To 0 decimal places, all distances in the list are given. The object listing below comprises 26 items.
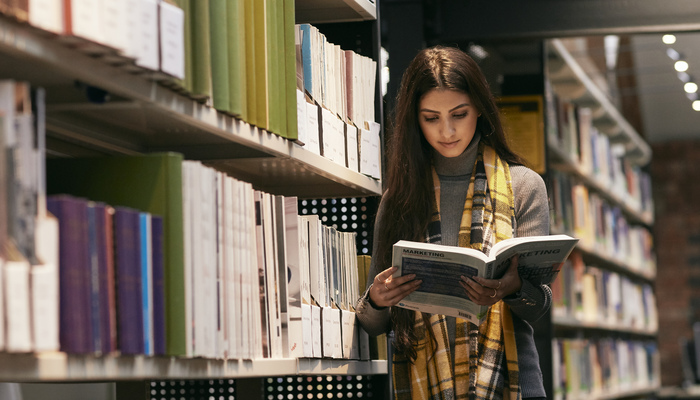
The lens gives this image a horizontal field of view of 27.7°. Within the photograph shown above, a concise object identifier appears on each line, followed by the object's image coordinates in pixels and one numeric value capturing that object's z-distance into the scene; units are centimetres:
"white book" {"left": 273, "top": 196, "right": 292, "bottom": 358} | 264
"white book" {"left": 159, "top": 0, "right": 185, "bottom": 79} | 213
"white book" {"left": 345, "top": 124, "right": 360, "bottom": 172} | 303
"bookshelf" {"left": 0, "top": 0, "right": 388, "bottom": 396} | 194
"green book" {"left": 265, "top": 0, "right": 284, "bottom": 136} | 257
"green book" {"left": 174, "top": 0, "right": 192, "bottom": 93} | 223
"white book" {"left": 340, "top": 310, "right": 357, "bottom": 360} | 295
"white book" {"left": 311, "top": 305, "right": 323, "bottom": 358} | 277
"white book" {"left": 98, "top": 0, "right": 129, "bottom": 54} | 200
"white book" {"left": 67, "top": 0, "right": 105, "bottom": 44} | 195
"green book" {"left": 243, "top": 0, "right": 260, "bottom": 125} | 249
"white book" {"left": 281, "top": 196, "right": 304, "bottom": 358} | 267
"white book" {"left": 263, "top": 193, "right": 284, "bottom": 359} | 258
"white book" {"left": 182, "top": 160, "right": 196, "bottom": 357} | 220
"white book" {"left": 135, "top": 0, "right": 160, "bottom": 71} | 207
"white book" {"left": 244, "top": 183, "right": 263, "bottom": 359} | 247
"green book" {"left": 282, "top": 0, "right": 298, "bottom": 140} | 267
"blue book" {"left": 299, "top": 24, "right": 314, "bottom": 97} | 283
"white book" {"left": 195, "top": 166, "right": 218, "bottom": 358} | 226
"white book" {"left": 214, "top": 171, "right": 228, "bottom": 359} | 232
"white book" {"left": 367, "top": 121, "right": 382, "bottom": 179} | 317
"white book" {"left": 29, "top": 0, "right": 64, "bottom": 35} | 190
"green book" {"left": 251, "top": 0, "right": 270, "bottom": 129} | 253
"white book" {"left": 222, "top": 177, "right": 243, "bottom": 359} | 237
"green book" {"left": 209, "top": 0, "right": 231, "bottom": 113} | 234
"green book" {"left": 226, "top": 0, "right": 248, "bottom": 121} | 240
